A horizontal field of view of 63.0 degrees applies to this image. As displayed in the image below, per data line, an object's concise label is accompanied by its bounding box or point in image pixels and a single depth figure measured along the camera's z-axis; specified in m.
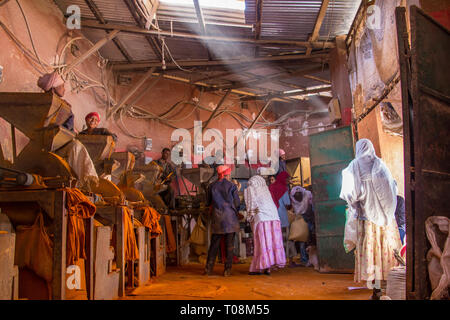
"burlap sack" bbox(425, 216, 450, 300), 2.87
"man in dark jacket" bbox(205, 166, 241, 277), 6.65
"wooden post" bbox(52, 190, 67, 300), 3.05
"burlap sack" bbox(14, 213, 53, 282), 3.12
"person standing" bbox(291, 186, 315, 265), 7.89
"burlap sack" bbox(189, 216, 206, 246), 8.58
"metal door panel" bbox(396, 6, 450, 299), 3.04
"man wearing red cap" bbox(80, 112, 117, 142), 5.54
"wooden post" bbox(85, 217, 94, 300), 3.60
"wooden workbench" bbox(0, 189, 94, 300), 3.07
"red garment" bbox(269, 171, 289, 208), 8.20
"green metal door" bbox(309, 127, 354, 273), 6.69
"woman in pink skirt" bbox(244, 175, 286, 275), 6.67
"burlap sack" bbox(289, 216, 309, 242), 7.73
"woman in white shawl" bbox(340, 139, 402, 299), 4.33
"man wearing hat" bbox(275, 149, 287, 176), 9.12
